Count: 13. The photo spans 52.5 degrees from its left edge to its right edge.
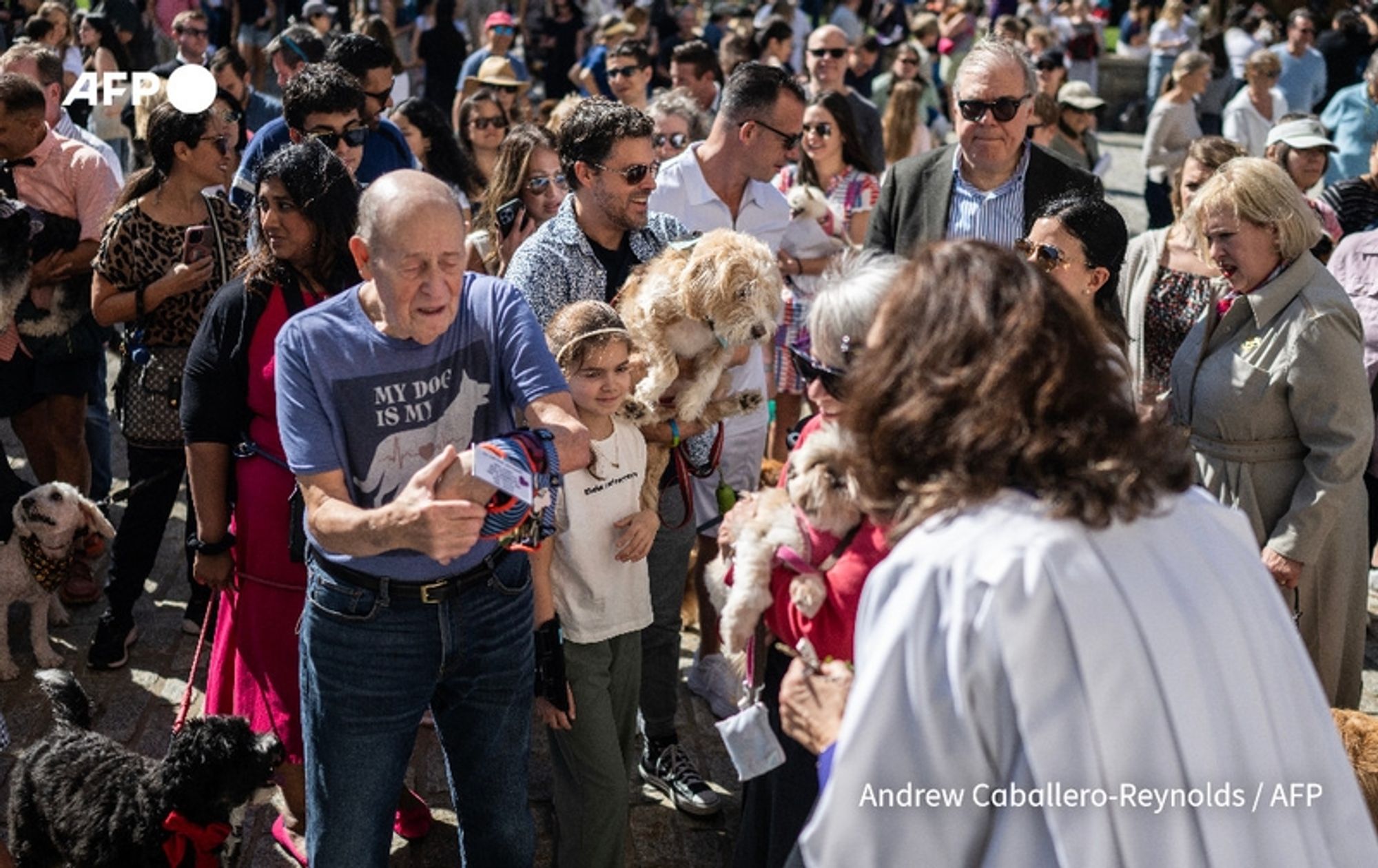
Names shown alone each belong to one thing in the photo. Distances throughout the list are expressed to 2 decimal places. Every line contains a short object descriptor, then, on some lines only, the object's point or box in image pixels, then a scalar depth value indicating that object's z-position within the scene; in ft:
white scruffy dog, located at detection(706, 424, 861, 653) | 9.28
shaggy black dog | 11.47
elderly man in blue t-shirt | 9.43
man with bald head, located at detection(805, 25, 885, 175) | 32.37
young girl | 12.15
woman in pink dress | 11.77
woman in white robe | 6.03
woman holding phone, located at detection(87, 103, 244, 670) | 16.14
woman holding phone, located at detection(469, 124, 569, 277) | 18.79
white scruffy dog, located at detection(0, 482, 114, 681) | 16.63
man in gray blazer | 16.43
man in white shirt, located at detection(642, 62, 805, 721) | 17.92
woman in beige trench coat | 13.57
